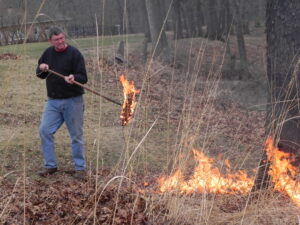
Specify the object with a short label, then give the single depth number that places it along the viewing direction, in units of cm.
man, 614
